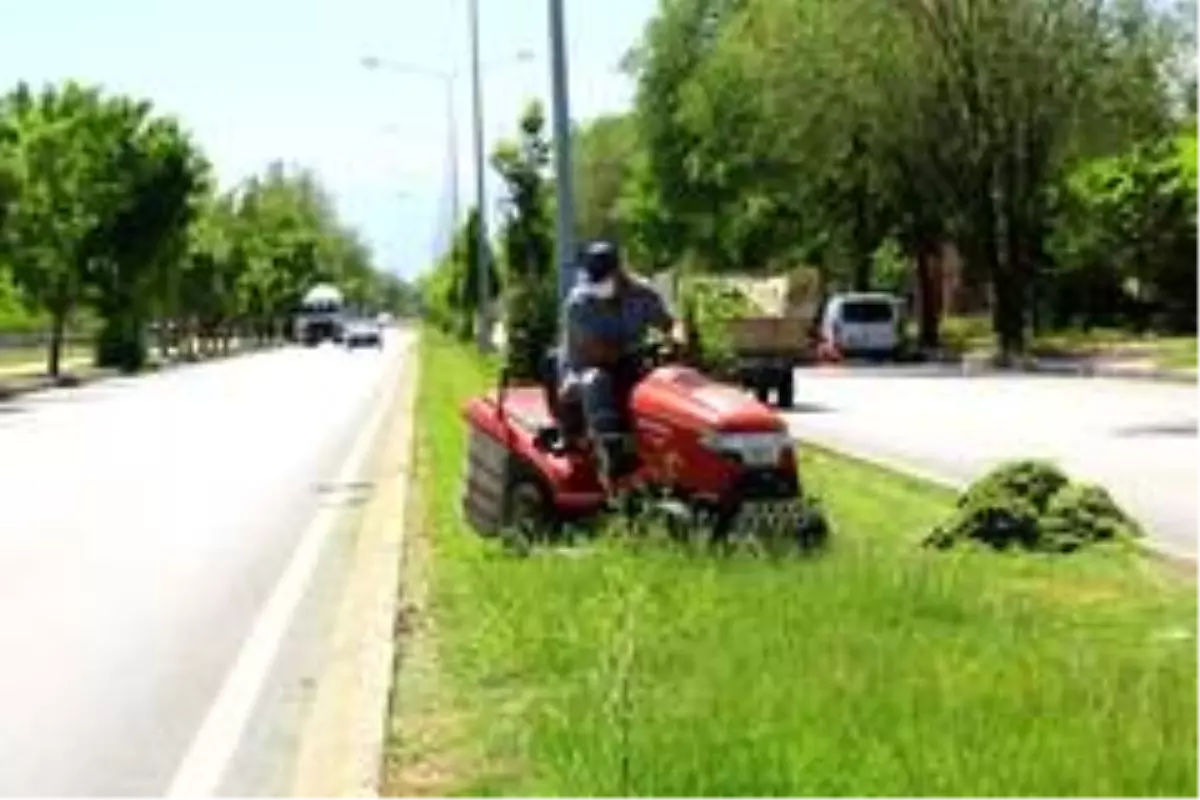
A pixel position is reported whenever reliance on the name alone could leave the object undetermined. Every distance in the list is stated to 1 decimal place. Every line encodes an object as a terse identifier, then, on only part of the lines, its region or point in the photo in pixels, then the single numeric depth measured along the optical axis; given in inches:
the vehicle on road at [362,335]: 4734.3
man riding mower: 560.7
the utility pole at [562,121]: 1021.2
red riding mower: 534.0
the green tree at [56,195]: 2795.3
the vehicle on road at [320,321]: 5438.0
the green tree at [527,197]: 2482.8
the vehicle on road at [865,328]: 2591.0
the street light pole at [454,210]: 3946.9
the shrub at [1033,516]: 605.0
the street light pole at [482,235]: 2518.8
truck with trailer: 1487.5
